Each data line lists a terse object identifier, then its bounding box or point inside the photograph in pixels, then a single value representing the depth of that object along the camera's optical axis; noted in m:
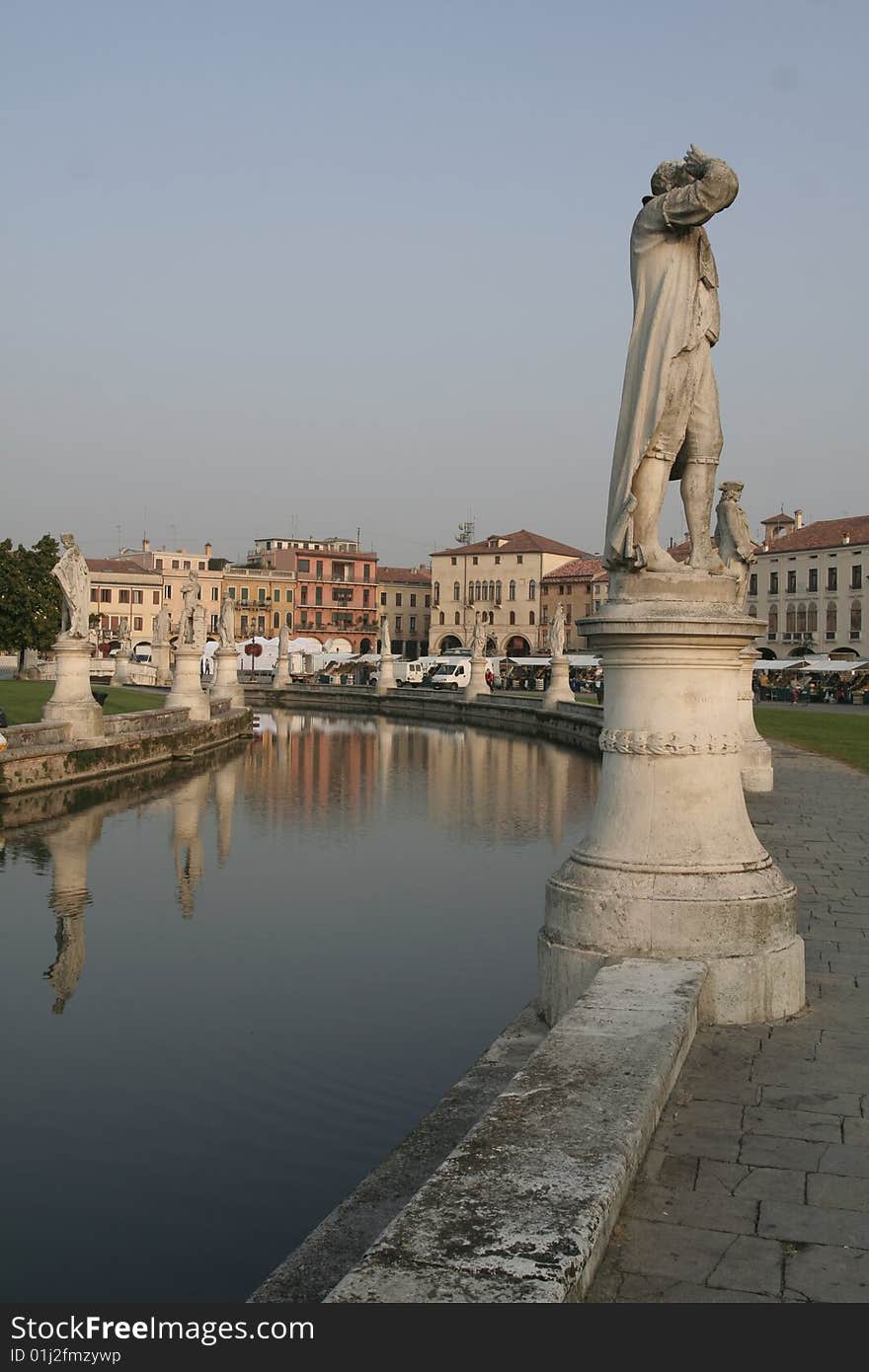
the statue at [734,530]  15.62
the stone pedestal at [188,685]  32.25
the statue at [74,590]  23.28
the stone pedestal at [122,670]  58.06
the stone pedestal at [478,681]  45.97
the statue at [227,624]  41.72
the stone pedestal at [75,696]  22.50
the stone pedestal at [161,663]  57.12
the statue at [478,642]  48.41
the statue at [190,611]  33.50
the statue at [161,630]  59.72
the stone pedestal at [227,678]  40.88
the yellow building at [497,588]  107.62
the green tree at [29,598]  53.94
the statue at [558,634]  39.97
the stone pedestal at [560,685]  37.22
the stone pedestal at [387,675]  53.00
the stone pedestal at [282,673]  61.62
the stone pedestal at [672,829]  5.62
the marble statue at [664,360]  6.10
